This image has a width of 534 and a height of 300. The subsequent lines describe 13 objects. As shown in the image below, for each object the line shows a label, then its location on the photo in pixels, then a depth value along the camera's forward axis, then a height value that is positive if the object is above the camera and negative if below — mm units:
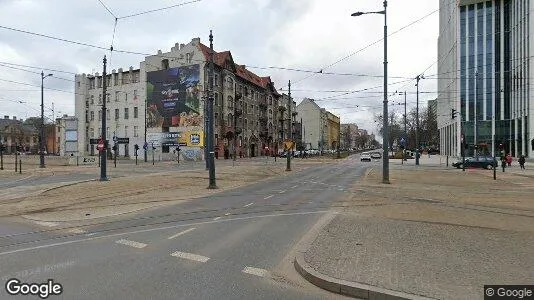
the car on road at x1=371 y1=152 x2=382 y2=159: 81625 -1141
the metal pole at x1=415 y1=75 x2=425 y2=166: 50922 -900
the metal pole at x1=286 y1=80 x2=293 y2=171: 35881 +1323
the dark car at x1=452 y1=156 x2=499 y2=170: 44125 -1248
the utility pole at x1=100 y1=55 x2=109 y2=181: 24862 +488
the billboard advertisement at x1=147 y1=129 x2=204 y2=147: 69519 +1937
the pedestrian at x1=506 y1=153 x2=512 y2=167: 47781 -1147
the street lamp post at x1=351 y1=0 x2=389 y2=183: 23422 +2428
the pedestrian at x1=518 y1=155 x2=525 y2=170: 42403 -1121
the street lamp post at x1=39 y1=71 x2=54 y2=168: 39828 +1741
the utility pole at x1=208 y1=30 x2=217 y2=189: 21547 -421
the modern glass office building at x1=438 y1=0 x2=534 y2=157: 62375 +11154
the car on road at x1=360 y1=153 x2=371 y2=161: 66625 -1220
